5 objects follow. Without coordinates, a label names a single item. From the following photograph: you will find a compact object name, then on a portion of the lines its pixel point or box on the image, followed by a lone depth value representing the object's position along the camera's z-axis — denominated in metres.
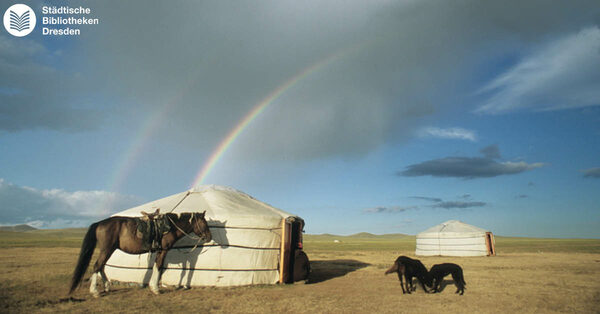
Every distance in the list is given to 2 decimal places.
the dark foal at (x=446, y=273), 8.20
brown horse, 7.00
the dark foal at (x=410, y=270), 8.21
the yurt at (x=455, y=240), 22.61
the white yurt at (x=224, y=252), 8.45
